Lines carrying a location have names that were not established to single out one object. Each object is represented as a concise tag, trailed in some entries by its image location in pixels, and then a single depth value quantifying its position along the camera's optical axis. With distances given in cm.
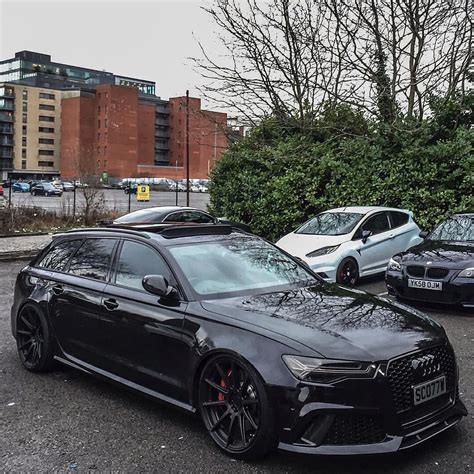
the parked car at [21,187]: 6161
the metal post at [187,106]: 1964
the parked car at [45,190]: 5569
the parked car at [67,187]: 6551
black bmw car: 761
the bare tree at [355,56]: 1642
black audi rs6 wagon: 328
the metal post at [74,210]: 2161
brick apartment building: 10812
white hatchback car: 997
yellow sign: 4778
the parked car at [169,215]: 1310
